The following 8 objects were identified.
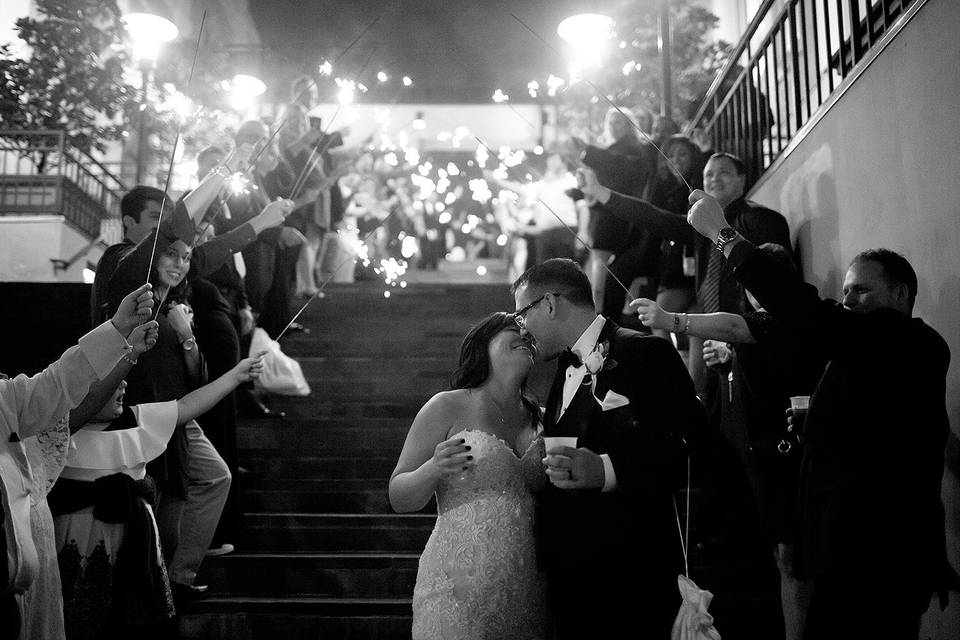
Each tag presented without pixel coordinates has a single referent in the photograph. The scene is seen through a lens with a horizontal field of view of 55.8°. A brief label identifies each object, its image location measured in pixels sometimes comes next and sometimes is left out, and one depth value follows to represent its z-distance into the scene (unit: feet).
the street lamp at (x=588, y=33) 34.45
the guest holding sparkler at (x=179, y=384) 14.55
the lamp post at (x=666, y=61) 30.55
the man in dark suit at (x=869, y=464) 9.68
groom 9.43
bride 10.59
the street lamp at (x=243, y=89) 44.06
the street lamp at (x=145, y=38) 37.22
